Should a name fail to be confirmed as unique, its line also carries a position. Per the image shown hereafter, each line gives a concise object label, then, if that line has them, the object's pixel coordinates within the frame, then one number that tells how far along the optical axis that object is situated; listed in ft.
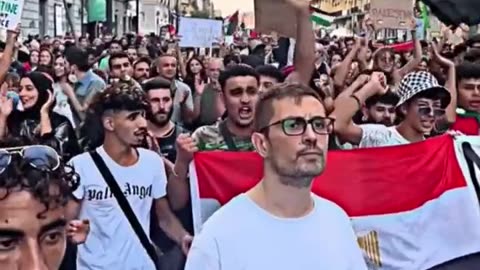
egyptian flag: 16.90
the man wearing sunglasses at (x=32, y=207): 6.75
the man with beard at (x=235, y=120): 17.30
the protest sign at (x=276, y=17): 19.07
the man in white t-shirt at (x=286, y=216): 11.23
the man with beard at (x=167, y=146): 17.13
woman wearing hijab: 19.97
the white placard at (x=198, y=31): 43.96
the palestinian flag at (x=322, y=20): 53.26
